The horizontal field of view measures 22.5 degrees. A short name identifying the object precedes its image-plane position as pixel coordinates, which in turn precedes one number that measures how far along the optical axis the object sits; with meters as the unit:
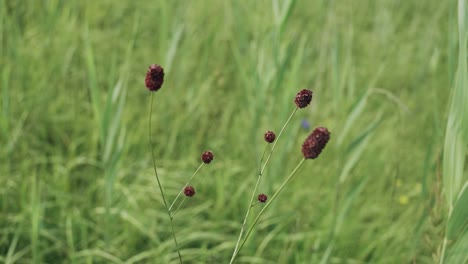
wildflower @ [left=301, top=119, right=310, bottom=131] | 1.54
